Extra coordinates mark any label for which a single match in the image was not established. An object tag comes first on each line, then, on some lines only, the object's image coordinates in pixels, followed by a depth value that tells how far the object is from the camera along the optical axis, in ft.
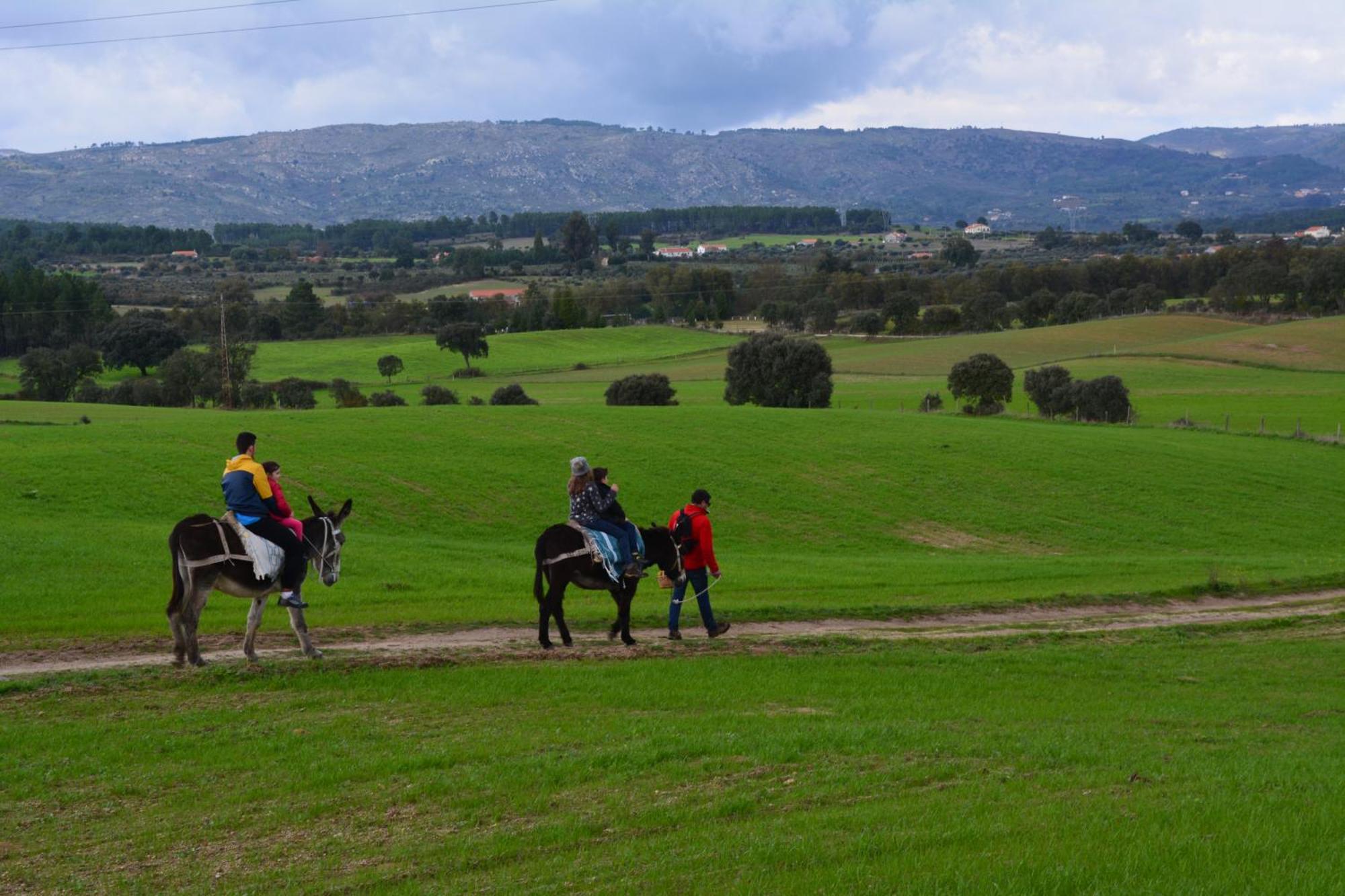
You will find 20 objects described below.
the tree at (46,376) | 323.37
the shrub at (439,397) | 295.28
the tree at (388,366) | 382.83
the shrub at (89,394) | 313.12
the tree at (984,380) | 284.00
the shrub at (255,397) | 304.30
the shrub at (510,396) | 274.57
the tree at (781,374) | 293.64
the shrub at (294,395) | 318.65
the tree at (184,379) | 325.21
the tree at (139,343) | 378.12
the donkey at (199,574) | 56.70
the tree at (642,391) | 281.54
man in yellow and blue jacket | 56.39
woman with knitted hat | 63.67
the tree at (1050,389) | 275.18
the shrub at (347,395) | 298.76
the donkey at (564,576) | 63.93
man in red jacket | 68.49
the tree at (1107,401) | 263.49
